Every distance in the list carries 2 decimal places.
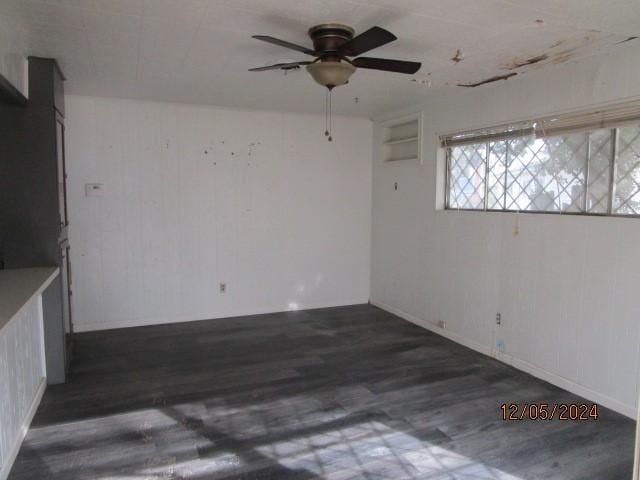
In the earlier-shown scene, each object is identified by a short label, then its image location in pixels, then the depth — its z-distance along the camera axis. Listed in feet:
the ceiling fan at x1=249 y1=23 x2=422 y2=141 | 7.75
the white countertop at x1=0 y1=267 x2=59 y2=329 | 6.93
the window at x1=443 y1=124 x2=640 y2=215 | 9.19
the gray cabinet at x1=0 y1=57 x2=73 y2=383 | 9.84
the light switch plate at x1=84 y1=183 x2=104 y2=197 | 13.94
